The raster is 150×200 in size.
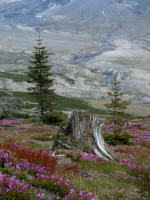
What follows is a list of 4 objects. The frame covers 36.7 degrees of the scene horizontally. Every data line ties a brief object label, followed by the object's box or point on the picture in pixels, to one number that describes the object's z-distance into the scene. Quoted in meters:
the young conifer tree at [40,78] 31.67
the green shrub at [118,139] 17.86
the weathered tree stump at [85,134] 10.74
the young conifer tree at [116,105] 19.55
